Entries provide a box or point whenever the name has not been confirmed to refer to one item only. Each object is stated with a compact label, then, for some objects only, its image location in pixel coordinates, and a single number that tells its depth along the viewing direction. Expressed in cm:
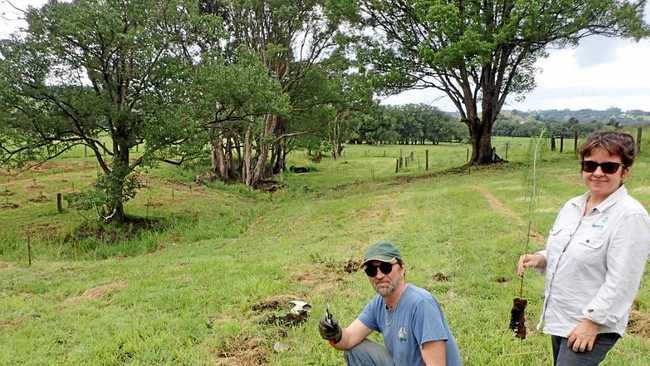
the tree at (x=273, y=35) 2311
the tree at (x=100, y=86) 1274
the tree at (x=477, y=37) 1848
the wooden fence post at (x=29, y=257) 1051
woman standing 235
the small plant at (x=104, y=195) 1298
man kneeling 281
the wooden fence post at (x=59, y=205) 1612
